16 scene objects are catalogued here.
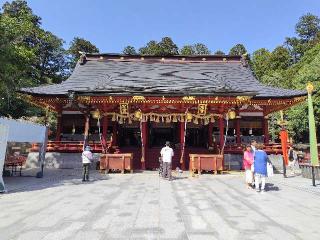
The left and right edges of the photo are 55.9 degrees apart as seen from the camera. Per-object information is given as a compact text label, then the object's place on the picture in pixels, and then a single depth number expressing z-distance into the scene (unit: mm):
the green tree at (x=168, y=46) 56841
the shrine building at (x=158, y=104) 17000
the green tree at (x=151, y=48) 56312
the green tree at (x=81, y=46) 52412
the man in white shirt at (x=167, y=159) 13797
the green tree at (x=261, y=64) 52125
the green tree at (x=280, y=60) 52312
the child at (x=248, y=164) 11447
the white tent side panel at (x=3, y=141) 10602
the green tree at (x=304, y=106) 30828
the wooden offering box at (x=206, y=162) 15922
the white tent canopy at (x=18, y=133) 10696
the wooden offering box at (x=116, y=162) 16188
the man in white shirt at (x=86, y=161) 13016
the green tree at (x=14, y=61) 12320
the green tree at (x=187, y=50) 57925
